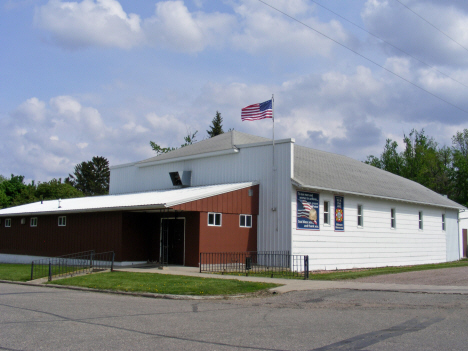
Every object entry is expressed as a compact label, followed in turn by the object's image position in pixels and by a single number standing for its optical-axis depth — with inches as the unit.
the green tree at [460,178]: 2556.6
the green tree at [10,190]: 2507.1
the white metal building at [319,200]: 995.9
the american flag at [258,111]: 1018.1
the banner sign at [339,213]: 1069.8
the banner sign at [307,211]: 987.3
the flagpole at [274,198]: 997.2
